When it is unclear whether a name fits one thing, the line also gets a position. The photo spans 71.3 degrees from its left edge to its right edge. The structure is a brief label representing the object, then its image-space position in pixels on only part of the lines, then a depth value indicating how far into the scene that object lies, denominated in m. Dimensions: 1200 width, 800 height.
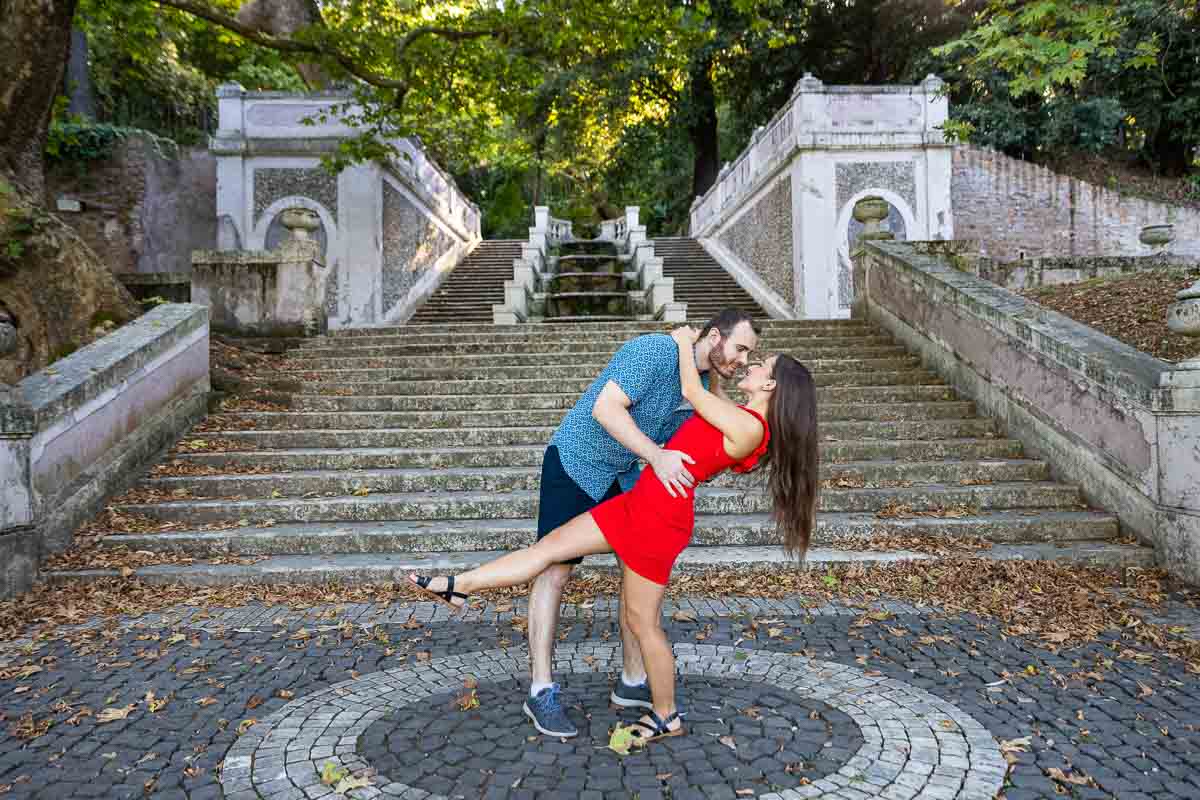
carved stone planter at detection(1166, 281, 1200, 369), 5.16
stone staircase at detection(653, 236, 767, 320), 17.62
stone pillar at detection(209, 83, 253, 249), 15.46
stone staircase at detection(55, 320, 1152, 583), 5.73
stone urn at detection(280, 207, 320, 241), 10.16
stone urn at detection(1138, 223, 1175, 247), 13.20
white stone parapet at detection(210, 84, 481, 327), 15.32
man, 3.00
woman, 2.98
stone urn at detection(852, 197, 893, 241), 11.02
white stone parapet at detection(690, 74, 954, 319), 15.28
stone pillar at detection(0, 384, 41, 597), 5.01
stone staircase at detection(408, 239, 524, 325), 17.25
